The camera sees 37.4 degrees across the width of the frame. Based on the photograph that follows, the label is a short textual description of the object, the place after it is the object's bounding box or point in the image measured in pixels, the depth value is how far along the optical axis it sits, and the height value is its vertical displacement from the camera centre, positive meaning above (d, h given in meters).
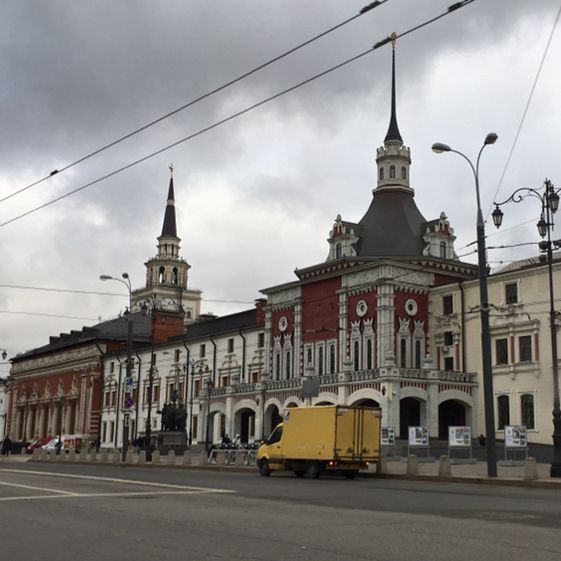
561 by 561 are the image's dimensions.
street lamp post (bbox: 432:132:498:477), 25.83 +3.50
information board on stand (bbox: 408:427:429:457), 39.12 +0.98
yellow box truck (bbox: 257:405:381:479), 27.83 +0.47
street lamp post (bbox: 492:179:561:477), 25.61 +7.48
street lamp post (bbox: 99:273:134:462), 43.66 +3.13
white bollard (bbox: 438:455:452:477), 26.72 -0.26
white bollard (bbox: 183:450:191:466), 39.26 -0.37
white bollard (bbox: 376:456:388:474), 29.61 -0.31
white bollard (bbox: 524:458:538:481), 24.25 -0.28
